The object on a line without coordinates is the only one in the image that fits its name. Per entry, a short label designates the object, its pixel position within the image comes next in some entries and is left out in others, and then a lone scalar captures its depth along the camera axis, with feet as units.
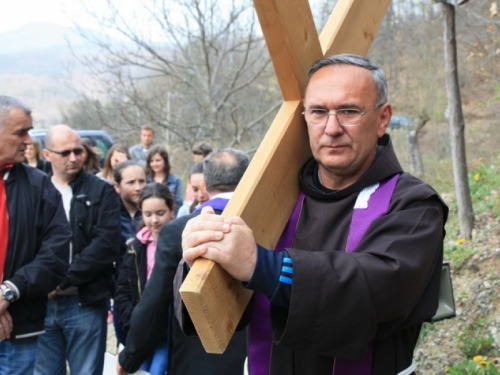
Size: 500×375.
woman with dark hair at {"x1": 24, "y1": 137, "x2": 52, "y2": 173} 19.40
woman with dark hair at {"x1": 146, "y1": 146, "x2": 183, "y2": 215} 20.56
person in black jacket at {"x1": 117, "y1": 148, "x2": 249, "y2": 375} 9.07
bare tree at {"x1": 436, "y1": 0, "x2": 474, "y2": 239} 18.98
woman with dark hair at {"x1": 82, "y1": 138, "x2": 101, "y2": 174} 17.75
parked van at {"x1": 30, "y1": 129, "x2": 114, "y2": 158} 39.70
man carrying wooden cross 4.28
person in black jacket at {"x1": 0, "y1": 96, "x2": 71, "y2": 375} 9.64
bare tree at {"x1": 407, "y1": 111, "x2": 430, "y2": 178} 43.74
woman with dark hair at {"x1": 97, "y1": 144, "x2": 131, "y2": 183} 20.90
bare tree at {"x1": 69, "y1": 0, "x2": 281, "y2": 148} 29.50
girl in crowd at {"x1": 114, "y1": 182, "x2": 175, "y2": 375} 11.32
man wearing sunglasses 12.30
